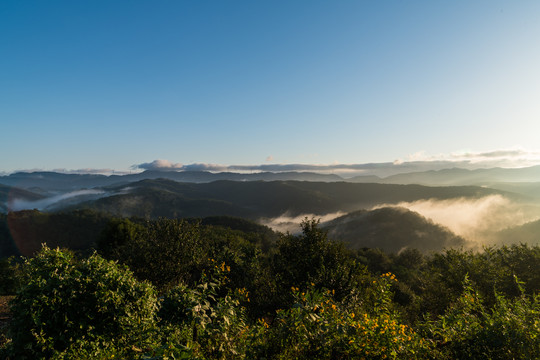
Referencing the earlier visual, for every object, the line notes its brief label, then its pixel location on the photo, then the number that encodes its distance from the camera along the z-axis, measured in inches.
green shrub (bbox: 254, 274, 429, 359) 233.8
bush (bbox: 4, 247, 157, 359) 305.6
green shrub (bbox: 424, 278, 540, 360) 236.8
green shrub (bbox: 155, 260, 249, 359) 233.9
